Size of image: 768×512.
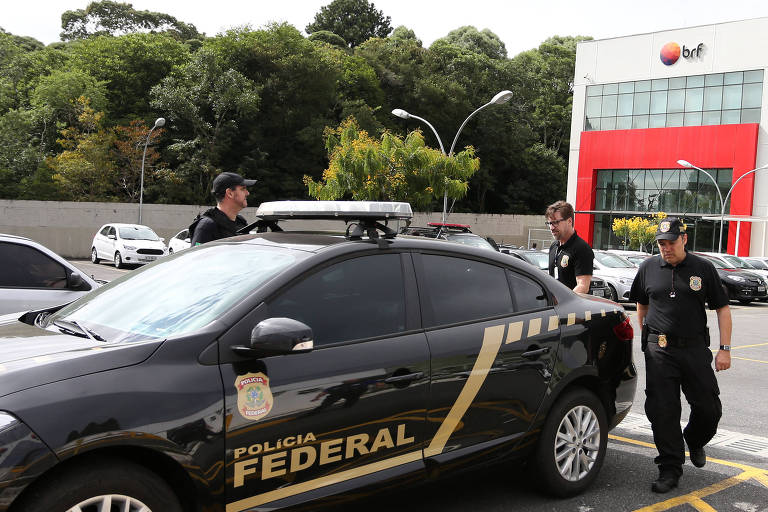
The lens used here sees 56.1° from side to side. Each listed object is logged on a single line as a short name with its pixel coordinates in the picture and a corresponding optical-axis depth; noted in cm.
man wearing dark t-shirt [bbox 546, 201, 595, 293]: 607
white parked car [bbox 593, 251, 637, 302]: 1838
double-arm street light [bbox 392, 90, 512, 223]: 2252
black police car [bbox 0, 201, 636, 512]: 256
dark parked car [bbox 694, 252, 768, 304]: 2233
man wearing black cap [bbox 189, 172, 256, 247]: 512
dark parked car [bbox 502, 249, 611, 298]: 1717
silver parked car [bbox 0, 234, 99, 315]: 575
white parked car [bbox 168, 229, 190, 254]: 2336
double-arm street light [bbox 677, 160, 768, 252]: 3809
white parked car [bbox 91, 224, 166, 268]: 2436
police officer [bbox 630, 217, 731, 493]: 456
